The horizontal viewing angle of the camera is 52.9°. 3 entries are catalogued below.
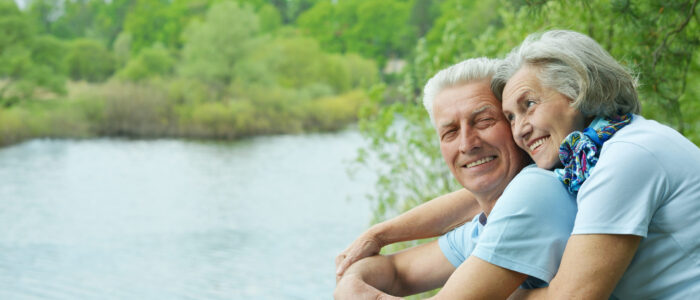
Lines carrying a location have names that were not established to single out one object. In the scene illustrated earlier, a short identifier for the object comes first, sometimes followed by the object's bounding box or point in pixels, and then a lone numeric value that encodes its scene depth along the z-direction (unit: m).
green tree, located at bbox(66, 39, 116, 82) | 29.62
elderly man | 1.23
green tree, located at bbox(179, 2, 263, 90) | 27.67
